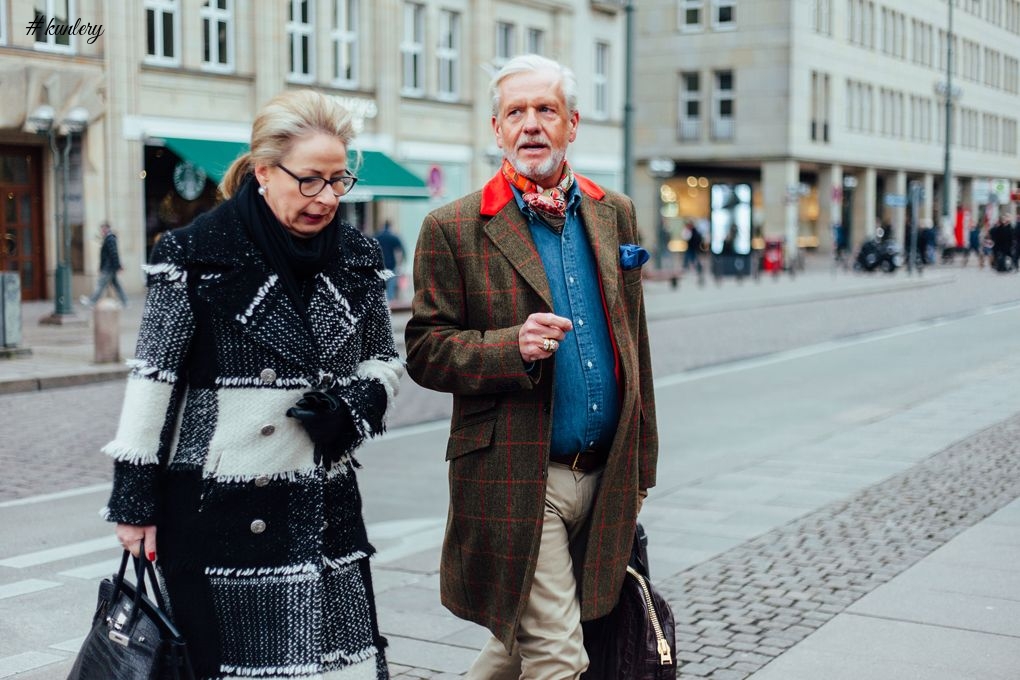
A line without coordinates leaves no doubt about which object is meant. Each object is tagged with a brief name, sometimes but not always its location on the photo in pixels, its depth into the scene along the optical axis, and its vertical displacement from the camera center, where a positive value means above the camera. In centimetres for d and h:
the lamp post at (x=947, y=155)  5362 +400
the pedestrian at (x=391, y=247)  2695 +12
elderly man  337 -34
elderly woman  309 -37
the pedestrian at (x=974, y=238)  6058 +75
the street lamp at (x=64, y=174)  2150 +123
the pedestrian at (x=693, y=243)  4284 +34
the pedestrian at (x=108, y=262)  2323 -16
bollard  1614 -93
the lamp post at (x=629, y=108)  2986 +321
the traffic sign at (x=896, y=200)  4450 +178
